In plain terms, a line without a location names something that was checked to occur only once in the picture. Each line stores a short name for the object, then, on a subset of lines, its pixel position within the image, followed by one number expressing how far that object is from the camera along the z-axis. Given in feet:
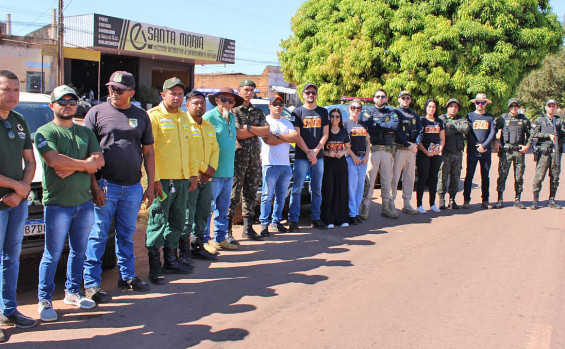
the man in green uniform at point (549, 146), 35.60
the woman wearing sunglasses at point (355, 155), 28.84
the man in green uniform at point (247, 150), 23.90
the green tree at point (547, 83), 122.93
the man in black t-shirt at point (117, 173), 16.34
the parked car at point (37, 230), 15.69
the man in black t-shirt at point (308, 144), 26.78
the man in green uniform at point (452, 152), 34.47
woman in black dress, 27.91
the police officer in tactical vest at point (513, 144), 35.55
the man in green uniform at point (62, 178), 14.52
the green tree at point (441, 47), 62.95
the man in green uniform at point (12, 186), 13.28
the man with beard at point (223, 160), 22.24
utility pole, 68.08
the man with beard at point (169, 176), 18.52
